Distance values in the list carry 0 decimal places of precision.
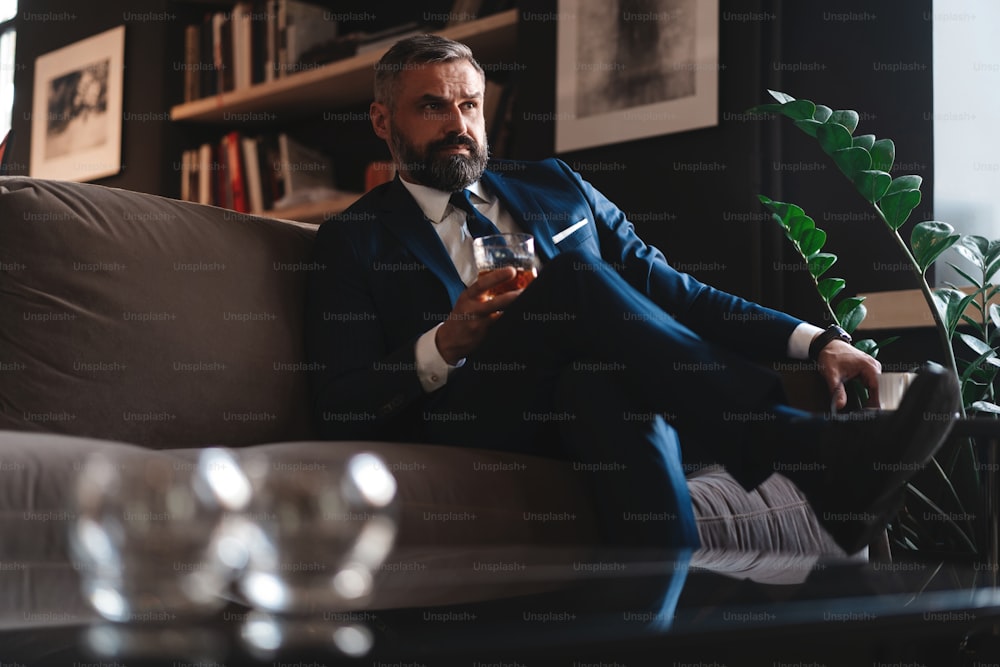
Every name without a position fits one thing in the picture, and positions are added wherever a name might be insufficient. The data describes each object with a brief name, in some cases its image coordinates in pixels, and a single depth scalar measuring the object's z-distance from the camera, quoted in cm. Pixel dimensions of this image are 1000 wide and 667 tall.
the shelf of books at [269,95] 394
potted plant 211
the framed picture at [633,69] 288
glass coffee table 54
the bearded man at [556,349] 133
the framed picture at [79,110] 490
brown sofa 160
